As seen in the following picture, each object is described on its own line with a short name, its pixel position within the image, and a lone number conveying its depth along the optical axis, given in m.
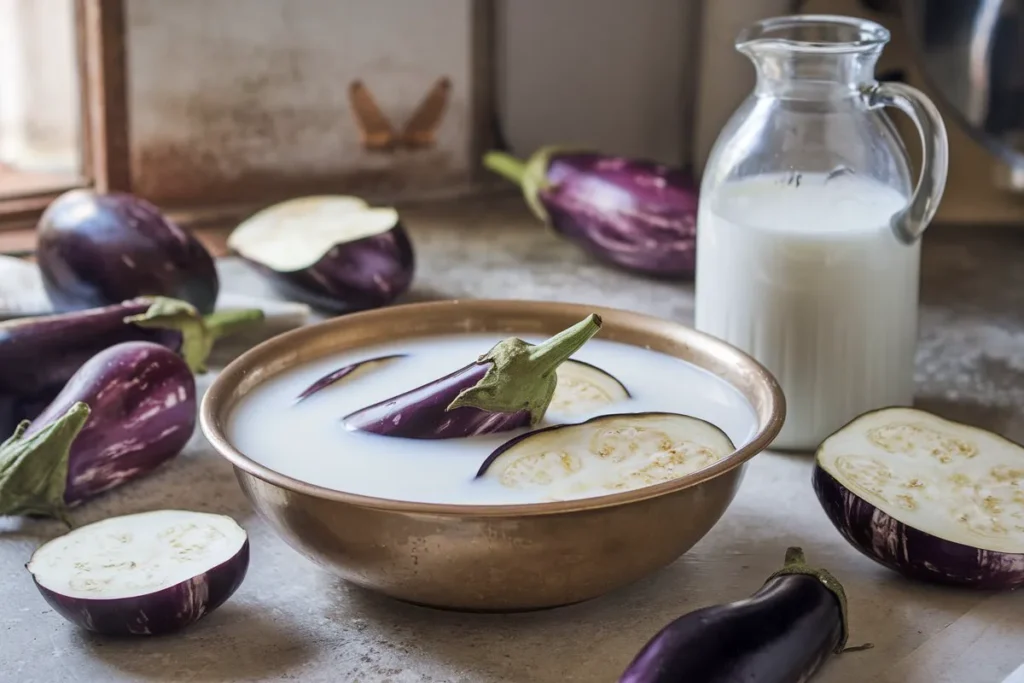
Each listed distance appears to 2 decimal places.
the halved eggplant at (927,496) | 0.83
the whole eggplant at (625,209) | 1.47
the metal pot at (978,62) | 1.45
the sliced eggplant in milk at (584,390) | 0.88
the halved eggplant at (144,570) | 0.77
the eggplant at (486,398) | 0.81
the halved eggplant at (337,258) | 1.35
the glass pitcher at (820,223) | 1.03
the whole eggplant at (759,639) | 0.67
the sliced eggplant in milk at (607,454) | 0.77
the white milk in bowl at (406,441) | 0.78
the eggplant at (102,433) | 0.89
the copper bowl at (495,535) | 0.72
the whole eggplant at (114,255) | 1.24
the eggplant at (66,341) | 1.02
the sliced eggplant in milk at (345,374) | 0.91
